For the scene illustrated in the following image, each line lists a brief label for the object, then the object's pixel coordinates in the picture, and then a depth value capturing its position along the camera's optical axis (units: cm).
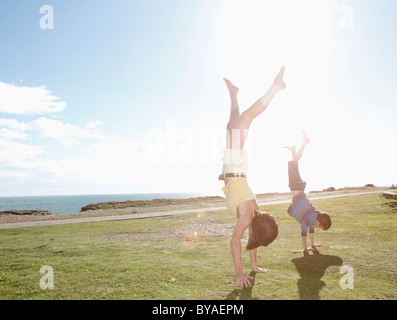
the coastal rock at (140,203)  3504
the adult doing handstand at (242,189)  421
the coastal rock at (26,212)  3420
